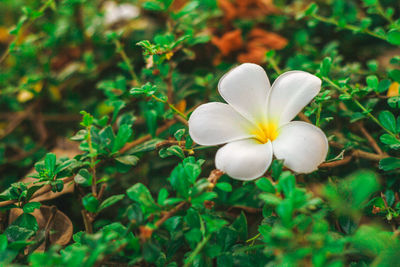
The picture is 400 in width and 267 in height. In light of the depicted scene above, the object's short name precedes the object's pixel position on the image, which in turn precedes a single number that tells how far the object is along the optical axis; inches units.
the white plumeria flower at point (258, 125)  22.5
